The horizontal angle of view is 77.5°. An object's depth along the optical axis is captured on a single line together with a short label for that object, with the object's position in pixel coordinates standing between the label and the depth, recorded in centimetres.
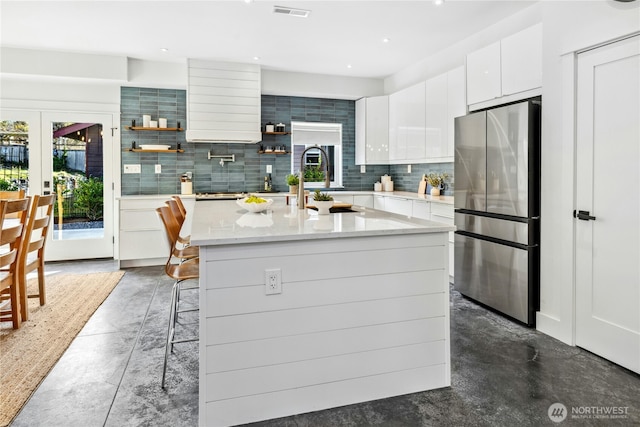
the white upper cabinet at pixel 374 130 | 591
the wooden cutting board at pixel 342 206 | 322
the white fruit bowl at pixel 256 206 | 282
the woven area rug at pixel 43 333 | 223
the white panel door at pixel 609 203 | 240
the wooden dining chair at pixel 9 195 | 423
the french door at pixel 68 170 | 525
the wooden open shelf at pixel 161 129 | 539
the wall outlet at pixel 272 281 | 192
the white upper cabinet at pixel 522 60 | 316
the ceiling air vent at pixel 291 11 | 362
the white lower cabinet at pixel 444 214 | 415
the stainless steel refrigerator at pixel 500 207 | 309
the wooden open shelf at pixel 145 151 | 546
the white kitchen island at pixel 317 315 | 187
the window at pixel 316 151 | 630
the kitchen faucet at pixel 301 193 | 306
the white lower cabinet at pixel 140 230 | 509
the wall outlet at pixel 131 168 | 556
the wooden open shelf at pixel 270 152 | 597
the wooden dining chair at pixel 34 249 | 315
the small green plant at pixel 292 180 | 354
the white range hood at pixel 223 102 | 529
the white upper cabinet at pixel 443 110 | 436
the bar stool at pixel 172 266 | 234
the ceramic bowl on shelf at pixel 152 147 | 543
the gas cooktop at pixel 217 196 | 533
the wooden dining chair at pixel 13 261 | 278
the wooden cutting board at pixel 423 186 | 550
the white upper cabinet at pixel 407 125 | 508
